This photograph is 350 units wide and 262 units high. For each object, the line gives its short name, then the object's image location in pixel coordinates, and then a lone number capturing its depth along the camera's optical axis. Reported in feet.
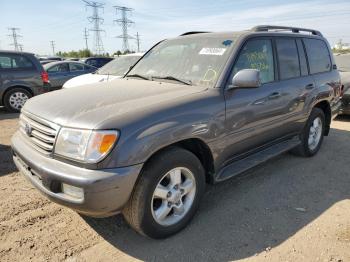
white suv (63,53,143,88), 28.45
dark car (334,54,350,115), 26.22
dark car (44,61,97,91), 41.91
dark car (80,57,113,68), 64.28
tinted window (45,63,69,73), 42.23
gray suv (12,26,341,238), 8.60
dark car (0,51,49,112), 30.45
